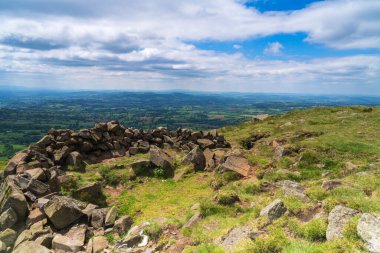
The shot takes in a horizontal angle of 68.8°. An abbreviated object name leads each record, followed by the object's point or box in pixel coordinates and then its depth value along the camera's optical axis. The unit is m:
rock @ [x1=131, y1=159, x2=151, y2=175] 23.25
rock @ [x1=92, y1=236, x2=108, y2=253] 12.52
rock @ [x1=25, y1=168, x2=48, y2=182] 18.50
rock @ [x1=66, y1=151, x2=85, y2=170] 23.59
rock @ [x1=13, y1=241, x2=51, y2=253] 11.66
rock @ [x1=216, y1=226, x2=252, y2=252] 10.08
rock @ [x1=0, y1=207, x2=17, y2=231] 14.76
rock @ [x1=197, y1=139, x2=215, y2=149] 30.23
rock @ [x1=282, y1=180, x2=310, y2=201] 13.26
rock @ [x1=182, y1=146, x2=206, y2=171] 24.44
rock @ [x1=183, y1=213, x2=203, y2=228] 13.25
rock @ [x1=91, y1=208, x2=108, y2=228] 14.98
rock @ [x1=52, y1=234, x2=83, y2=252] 12.49
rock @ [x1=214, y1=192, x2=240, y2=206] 15.13
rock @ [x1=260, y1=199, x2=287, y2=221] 11.35
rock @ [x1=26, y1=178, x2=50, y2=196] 17.39
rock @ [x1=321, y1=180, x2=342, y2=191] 14.38
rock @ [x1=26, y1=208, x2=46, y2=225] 15.03
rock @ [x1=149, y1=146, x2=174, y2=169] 23.67
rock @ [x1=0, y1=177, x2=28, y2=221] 15.41
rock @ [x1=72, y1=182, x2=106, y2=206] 18.22
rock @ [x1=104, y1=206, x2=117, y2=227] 14.80
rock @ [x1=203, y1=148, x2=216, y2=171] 24.36
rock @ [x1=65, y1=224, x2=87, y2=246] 13.79
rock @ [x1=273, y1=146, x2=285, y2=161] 23.16
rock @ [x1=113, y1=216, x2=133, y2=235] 14.31
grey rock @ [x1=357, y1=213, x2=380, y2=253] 7.28
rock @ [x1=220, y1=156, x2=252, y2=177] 21.11
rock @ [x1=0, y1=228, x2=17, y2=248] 13.87
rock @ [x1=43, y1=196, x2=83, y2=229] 14.83
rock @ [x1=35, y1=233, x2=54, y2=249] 12.86
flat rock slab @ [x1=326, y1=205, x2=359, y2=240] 8.74
